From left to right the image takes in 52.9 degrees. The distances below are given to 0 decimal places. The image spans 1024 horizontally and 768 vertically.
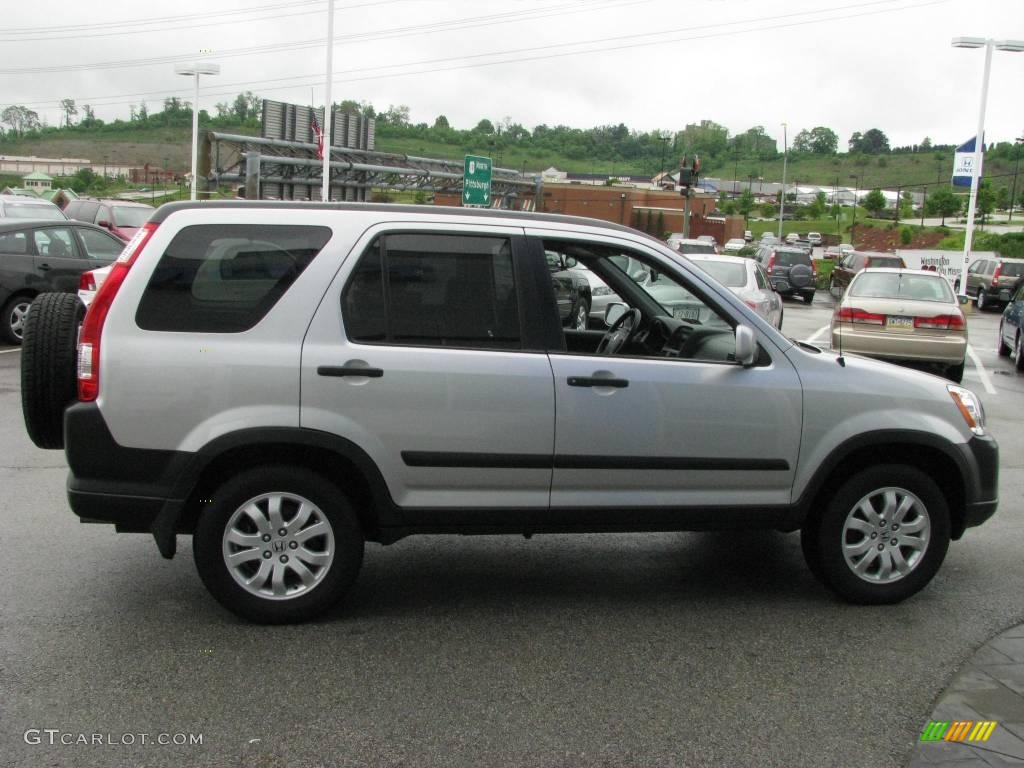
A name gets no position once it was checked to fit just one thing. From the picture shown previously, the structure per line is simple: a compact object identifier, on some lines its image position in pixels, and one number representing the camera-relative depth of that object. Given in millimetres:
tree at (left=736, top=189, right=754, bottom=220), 110000
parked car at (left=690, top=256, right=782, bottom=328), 15477
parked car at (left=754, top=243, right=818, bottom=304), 32856
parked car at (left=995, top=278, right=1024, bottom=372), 16406
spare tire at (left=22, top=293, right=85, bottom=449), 4754
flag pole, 27562
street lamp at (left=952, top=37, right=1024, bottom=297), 30828
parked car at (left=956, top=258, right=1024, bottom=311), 33219
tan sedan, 13469
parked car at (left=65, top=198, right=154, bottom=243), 21250
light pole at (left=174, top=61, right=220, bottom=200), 31641
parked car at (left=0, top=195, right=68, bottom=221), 19594
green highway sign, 29094
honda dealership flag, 33594
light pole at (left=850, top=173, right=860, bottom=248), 83400
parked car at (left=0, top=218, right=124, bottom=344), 13883
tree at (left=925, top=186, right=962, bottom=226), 93312
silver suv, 4516
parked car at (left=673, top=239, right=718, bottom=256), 24214
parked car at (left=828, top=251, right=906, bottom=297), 30625
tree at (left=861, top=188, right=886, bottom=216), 98812
